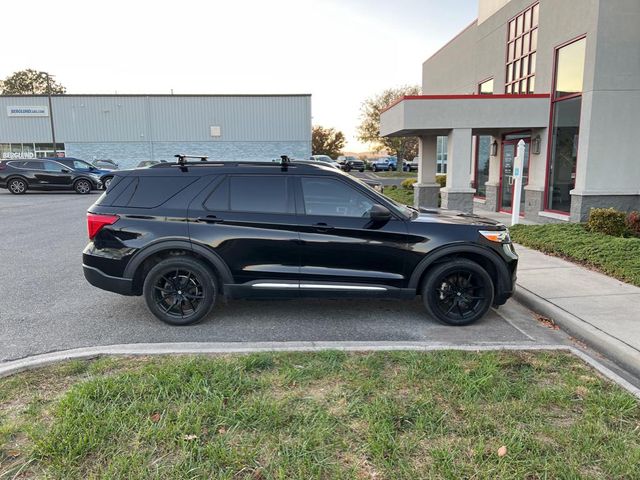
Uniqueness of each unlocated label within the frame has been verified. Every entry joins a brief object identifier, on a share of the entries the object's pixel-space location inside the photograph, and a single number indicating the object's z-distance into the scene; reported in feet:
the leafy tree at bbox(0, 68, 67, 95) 249.96
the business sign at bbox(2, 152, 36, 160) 127.85
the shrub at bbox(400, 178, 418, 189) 69.72
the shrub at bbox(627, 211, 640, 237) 30.27
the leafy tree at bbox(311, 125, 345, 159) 231.09
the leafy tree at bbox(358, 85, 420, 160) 160.25
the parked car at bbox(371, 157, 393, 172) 174.29
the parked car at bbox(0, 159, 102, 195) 71.00
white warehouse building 125.70
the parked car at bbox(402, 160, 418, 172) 173.51
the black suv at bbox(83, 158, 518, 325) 16.31
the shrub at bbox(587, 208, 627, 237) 30.04
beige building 33.50
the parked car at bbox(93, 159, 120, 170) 93.91
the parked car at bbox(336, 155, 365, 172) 168.10
